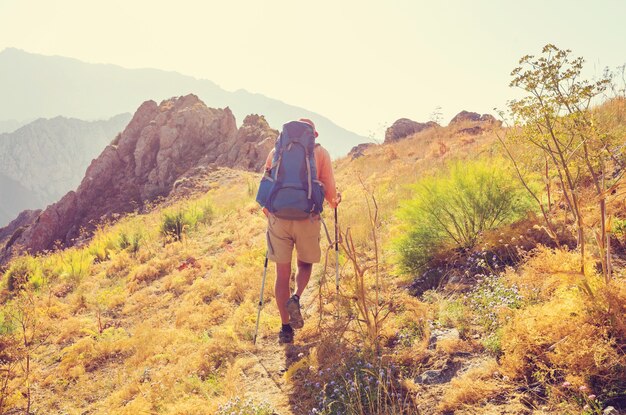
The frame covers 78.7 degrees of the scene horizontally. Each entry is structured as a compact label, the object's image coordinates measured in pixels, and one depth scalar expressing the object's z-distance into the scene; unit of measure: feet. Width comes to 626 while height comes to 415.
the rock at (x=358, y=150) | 76.89
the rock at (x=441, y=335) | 9.86
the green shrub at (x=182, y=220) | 33.83
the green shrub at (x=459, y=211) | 14.69
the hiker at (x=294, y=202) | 11.91
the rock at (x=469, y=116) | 76.57
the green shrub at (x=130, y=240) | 31.68
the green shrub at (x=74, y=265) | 27.35
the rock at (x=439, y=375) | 8.79
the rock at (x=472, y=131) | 47.35
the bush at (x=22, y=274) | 27.50
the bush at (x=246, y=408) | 9.05
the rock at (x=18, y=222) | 119.14
